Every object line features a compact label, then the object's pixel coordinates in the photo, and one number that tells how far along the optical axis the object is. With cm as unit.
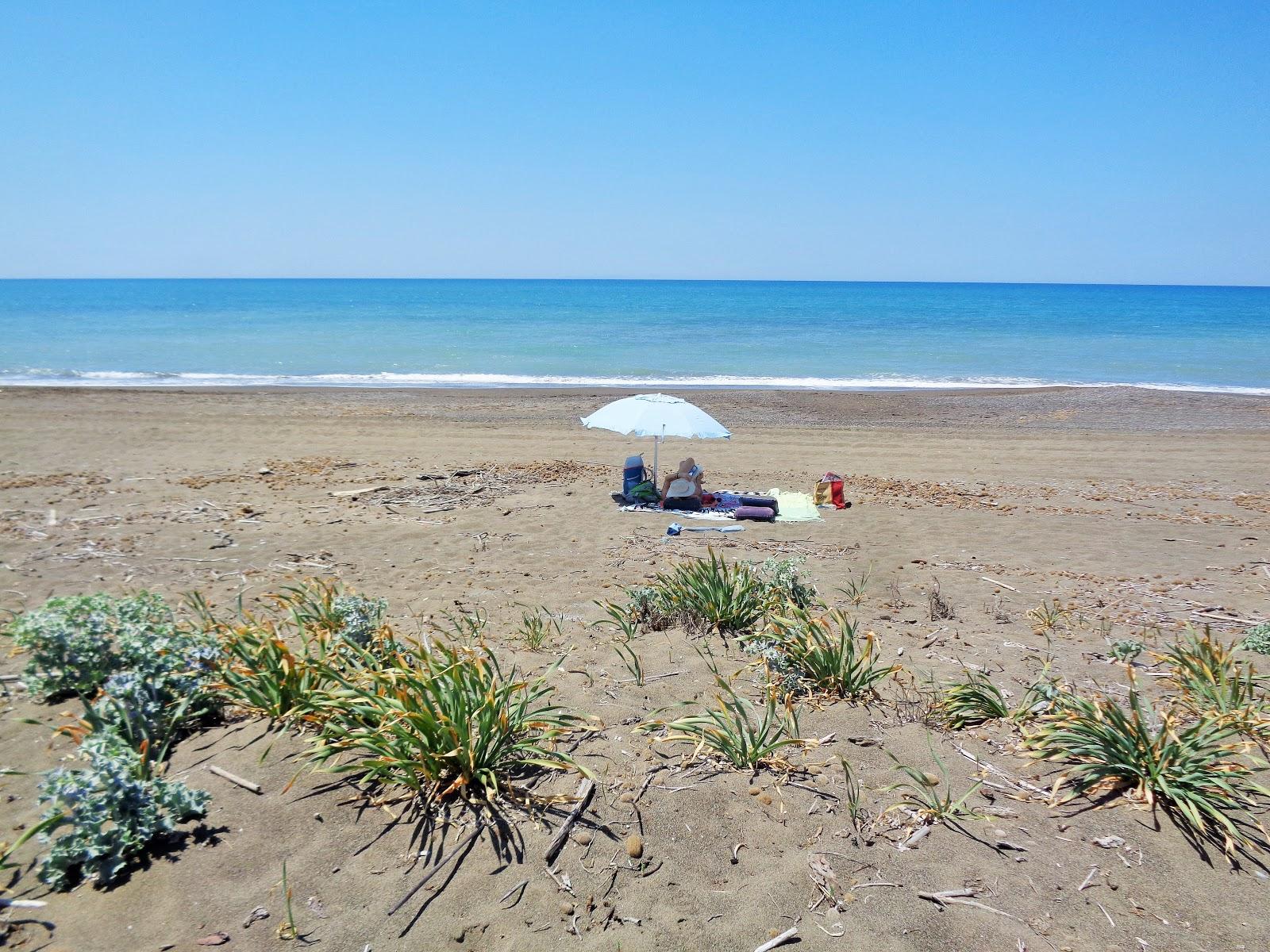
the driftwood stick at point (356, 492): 970
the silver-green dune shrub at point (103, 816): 267
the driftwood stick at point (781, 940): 246
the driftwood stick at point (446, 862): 265
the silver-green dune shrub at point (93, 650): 365
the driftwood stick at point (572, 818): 284
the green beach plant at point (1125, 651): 446
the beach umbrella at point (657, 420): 949
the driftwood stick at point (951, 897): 262
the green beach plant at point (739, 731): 330
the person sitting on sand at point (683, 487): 979
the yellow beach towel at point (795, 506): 934
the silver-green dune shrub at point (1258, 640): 447
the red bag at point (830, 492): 987
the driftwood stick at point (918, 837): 286
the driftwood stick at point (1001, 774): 316
